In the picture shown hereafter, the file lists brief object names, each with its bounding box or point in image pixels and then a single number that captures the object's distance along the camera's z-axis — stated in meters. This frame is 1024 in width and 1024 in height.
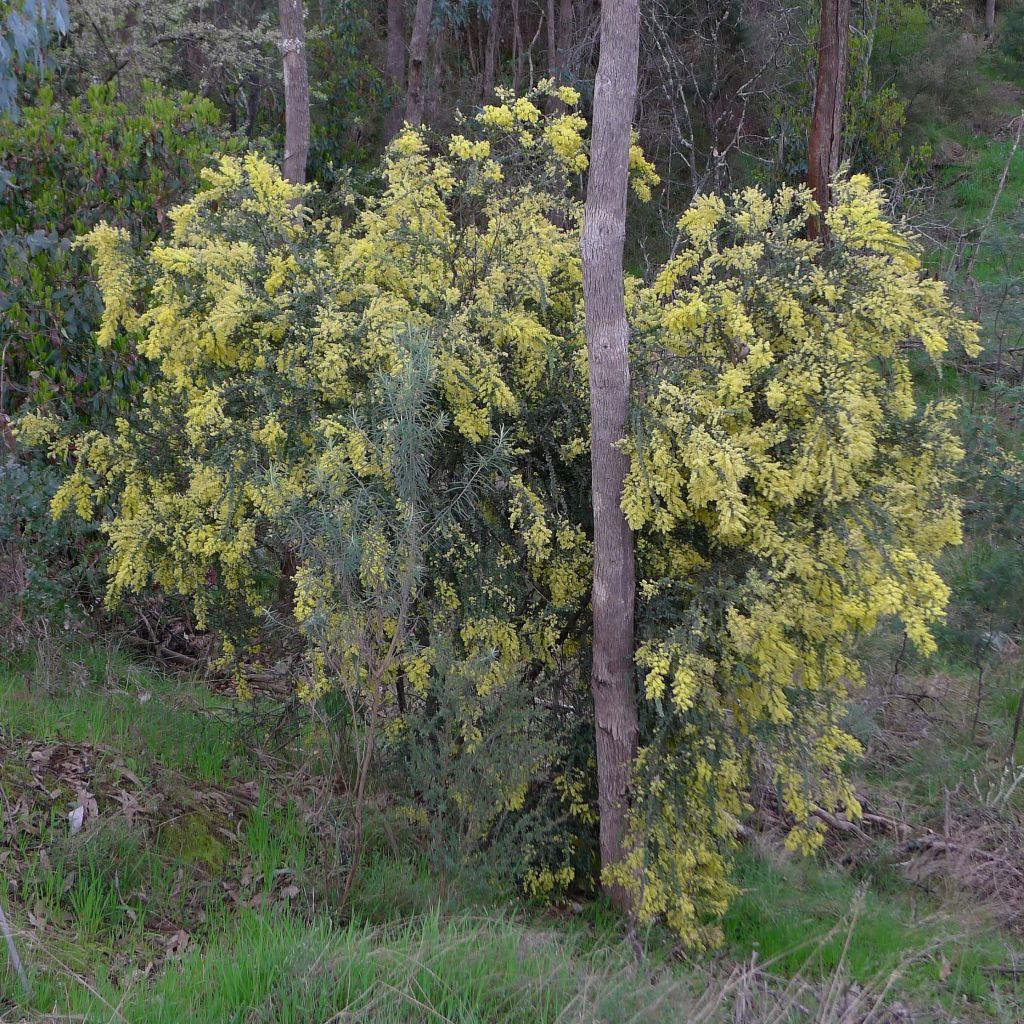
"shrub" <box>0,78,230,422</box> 7.34
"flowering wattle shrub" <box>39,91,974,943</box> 4.62
